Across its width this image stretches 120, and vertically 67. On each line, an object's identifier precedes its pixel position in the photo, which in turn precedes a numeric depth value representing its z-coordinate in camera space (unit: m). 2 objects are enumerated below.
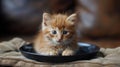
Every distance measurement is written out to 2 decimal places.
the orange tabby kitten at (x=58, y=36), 0.59
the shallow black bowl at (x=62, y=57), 0.57
